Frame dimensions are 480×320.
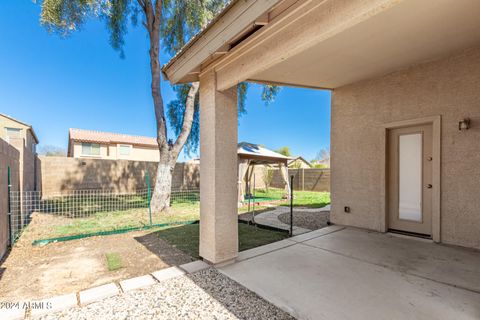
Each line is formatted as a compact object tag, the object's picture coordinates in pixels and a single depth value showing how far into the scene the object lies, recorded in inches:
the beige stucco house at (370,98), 95.6
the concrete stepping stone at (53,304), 89.0
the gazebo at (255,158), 334.0
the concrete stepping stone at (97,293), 96.7
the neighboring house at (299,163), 869.7
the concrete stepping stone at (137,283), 106.4
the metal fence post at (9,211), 168.7
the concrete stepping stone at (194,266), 125.4
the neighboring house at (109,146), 778.2
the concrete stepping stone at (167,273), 116.6
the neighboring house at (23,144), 255.9
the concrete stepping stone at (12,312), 85.2
